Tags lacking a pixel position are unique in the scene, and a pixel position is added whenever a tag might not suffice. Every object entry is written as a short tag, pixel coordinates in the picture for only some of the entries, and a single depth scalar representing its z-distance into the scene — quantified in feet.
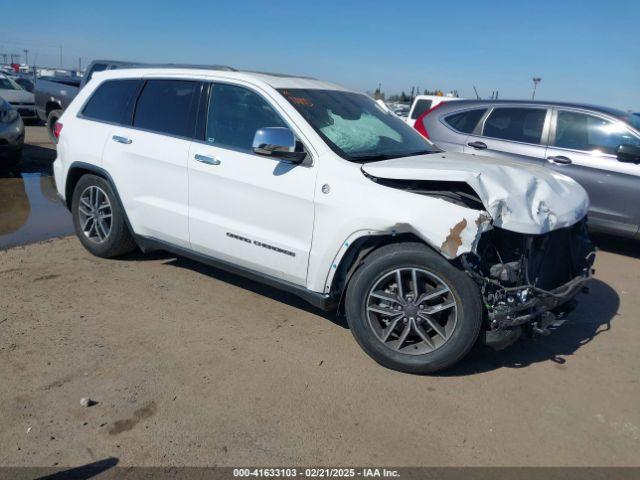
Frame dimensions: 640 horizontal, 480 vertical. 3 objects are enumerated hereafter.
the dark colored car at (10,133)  28.43
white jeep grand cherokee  10.92
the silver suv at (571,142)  20.36
